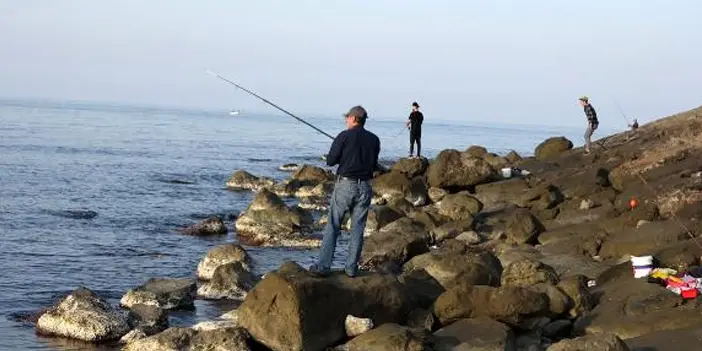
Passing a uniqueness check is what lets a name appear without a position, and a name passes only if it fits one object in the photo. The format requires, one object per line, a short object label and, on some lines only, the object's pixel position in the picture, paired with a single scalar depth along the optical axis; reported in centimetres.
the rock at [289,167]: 4428
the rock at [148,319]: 1123
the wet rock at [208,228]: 2117
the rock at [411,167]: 2781
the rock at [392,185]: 2548
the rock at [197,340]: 985
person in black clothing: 3016
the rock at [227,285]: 1370
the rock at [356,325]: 1005
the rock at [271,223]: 2006
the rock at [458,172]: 2439
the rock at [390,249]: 1580
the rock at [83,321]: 1104
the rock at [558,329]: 1062
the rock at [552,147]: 3375
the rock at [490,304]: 1027
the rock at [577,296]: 1112
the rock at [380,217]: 2034
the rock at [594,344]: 862
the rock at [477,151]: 3092
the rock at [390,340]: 932
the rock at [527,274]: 1214
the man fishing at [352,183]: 1033
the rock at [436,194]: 2417
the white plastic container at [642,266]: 1205
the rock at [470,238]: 1800
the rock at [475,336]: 956
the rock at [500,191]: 2275
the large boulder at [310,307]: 981
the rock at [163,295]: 1268
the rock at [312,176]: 3141
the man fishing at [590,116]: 2834
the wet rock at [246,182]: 3356
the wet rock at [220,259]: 1552
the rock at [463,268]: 1213
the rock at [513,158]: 3297
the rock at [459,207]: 2048
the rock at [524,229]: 1744
